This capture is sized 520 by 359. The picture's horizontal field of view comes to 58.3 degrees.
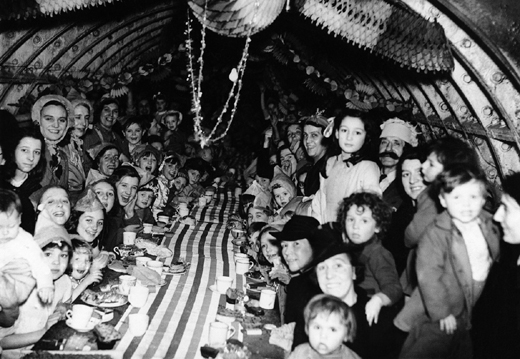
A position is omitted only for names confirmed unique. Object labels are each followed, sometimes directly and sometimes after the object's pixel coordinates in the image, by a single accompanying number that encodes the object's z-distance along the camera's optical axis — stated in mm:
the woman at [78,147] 7652
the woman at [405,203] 4801
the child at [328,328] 3096
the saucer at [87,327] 3615
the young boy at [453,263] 3160
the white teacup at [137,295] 4242
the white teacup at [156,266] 5105
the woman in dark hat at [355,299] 3496
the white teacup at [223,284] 4828
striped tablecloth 3641
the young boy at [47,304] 3568
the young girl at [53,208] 4484
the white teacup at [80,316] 3629
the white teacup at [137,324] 3723
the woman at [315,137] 7680
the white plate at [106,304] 4160
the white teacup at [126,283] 4395
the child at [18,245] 3576
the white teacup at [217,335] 3602
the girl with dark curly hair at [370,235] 3840
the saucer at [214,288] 4891
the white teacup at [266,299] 4508
